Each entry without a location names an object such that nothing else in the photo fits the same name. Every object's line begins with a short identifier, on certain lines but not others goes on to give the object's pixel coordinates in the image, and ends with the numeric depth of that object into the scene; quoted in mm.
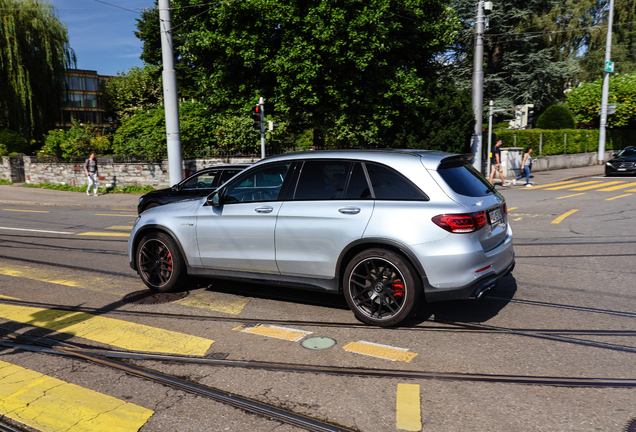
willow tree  29188
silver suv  4578
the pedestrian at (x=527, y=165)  21089
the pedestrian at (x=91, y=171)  20797
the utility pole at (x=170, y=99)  14734
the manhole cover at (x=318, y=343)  4461
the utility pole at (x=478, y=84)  17641
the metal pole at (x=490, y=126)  20578
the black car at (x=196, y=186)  11273
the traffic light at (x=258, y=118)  16844
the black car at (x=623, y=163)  24523
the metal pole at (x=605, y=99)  30280
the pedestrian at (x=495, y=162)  19667
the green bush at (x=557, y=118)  31891
